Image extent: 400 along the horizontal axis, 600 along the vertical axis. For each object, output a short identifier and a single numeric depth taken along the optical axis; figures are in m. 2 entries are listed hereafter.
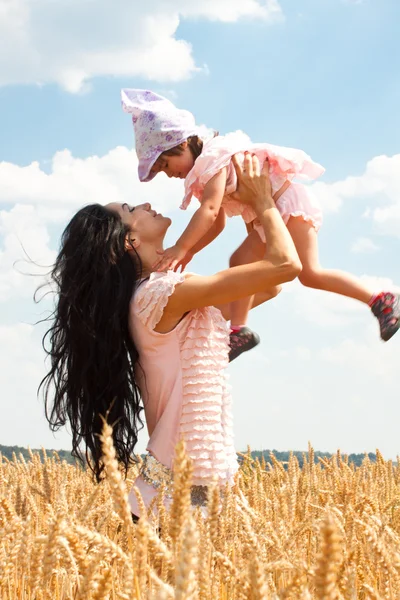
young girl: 3.96
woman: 2.69
